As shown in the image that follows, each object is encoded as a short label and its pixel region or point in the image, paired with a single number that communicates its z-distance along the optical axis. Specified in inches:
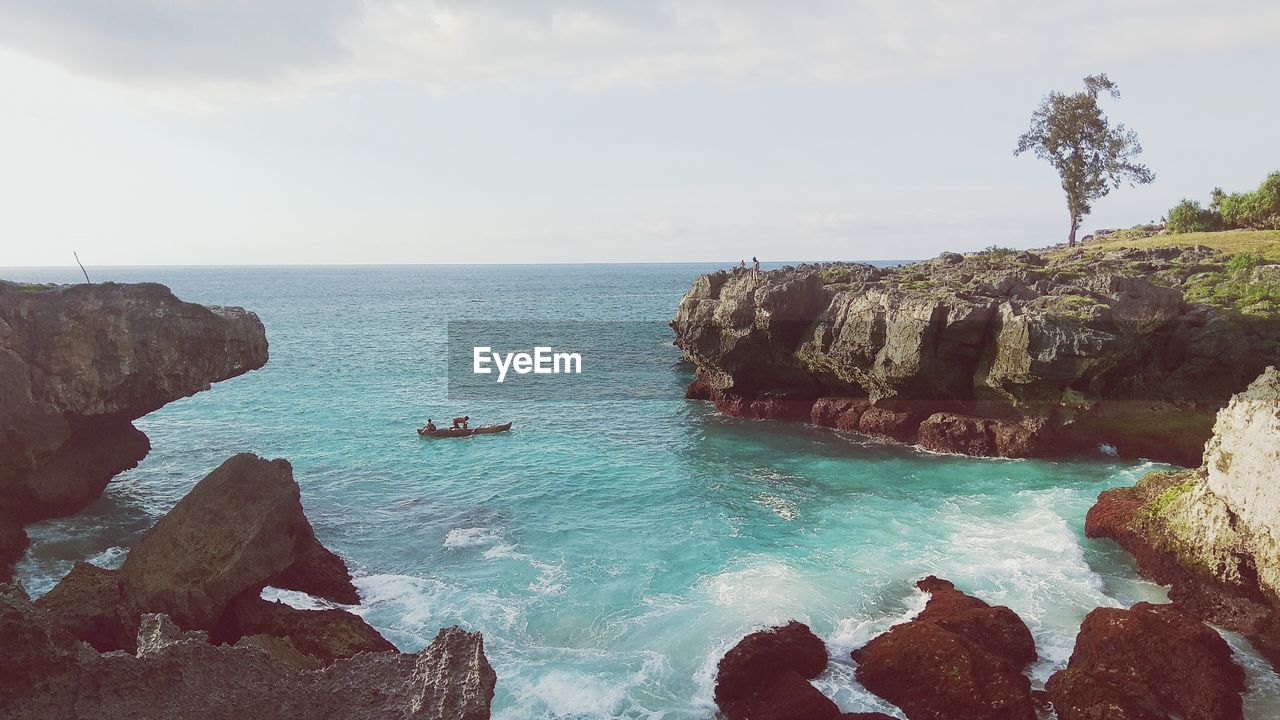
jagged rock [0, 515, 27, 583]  1016.4
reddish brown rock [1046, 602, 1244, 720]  711.1
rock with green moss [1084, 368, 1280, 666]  880.3
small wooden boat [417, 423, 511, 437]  1823.7
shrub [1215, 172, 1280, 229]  3036.4
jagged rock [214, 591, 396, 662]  807.7
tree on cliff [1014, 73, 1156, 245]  2940.5
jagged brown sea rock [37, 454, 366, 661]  802.8
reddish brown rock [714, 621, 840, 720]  719.1
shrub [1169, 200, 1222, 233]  3405.5
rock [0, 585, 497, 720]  463.2
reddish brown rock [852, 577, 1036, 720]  723.4
